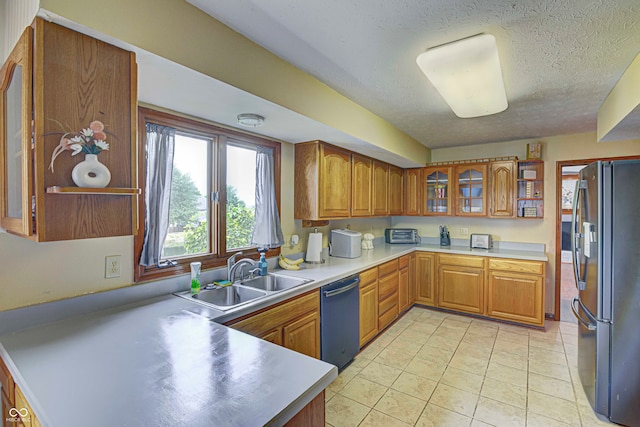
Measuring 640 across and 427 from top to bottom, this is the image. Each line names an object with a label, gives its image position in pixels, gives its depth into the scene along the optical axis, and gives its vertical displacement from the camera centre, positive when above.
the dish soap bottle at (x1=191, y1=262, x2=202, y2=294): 1.96 -0.43
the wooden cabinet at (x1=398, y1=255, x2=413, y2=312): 3.69 -0.91
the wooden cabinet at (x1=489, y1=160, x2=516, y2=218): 3.77 +0.27
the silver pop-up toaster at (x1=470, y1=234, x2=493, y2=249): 3.97 -0.41
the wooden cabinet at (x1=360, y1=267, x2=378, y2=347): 2.86 -0.93
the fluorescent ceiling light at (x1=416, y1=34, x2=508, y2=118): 1.55 +0.79
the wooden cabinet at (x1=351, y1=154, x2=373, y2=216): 3.29 +0.29
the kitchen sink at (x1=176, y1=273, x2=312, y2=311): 1.97 -0.56
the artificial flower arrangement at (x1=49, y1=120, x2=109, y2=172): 1.09 +0.26
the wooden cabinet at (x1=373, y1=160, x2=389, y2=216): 3.73 +0.28
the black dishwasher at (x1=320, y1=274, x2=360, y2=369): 2.38 -0.92
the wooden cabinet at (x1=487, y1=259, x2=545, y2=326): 3.39 -0.93
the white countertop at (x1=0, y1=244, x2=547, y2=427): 0.84 -0.55
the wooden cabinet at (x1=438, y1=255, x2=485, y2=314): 3.72 -0.92
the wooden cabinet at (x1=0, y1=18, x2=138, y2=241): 1.05 +0.32
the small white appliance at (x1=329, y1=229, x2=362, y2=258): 3.24 -0.36
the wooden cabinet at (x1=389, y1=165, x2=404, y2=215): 4.19 +0.29
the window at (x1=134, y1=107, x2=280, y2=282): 1.93 +0.12
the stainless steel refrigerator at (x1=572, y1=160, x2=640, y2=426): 1.85 -0.49
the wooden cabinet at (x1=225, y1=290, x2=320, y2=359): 1.79 -0.74
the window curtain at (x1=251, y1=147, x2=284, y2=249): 2.65 +0.02
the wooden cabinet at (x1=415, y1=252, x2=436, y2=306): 4.04 -0.92
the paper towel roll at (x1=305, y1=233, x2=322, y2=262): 2.97 -0.36
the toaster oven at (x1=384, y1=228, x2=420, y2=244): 4.51 -0.37
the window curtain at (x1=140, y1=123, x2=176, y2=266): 1.84 +0.13
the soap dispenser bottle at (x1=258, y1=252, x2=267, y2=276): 2.41 -0.43
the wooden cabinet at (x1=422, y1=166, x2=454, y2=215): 4.21 +0.29
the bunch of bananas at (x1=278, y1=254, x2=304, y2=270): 2.68 -0.47
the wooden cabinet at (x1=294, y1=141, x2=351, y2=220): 2.79 +0.28
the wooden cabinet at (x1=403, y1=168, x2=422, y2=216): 4.46 +0.29
